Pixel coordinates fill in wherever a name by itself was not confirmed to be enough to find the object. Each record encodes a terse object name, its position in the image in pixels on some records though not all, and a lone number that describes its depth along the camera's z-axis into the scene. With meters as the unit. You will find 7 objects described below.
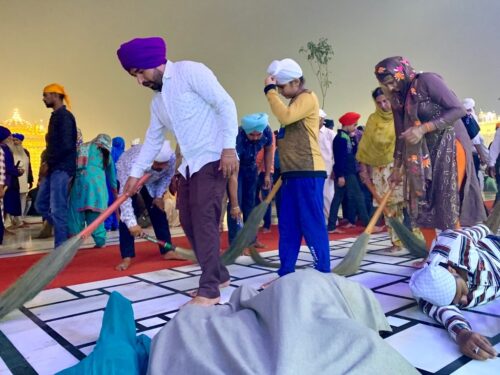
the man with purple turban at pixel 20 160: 5.56
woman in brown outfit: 2.08
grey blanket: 0.88
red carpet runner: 2.65
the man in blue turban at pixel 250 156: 3.25
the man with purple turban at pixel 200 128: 1.92
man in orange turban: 3.22
